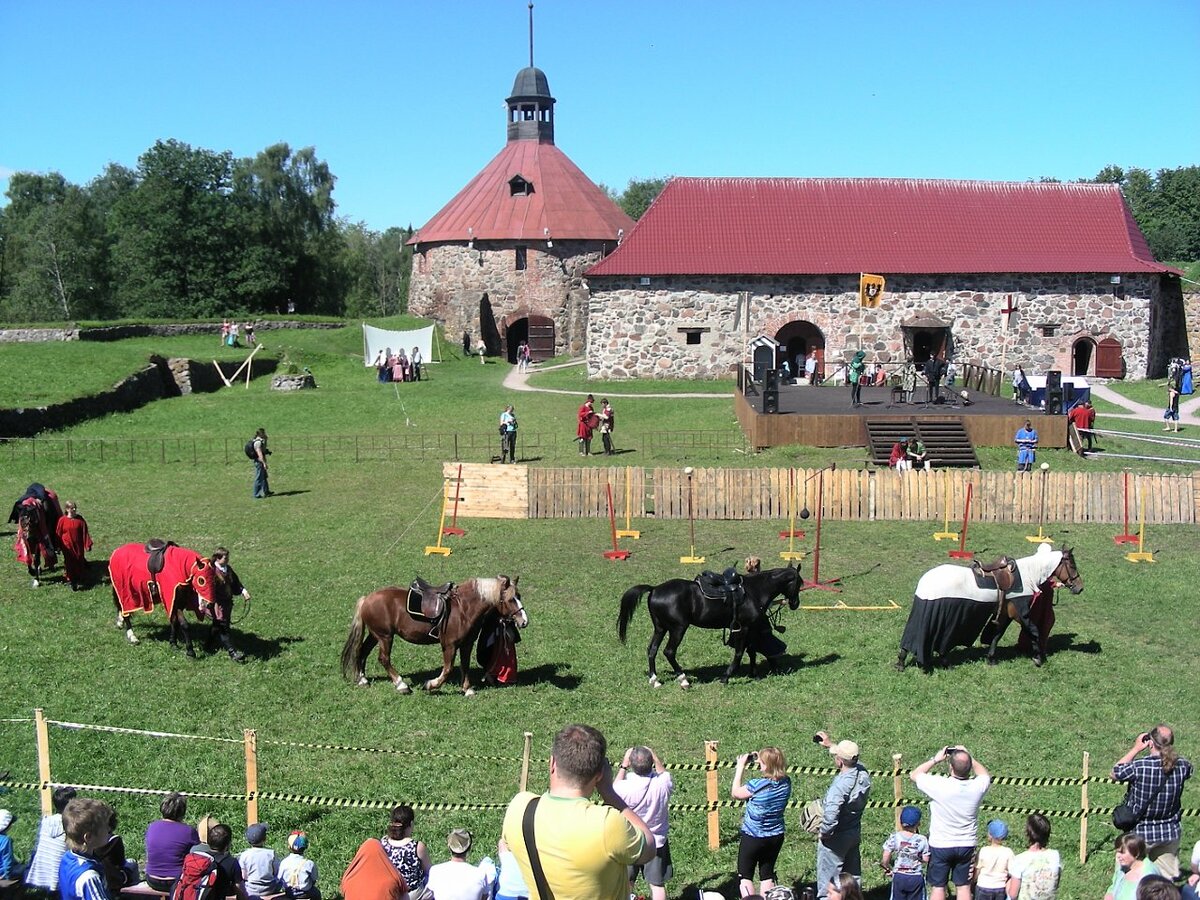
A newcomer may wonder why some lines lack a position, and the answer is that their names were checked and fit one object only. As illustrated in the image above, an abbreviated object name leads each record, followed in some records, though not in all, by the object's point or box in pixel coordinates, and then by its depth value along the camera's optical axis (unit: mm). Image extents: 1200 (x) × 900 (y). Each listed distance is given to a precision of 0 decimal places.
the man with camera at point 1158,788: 8391
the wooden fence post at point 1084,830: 9234
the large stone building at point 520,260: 50719
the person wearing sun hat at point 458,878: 6867
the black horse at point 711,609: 13125
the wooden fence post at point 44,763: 8812
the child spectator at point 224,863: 6895
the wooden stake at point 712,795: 9211
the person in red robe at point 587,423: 27844
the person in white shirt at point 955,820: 7984
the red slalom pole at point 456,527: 21033
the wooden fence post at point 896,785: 8950
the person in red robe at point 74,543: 16422
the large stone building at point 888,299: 40906
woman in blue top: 7762
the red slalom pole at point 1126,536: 20461
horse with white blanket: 13430
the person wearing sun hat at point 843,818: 7855
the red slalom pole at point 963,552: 19484
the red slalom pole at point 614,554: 19203
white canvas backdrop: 43281
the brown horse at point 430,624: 12367
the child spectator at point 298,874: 7402
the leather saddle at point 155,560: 13703
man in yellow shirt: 4586
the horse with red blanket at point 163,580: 13562
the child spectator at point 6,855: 7066
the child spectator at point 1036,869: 7402
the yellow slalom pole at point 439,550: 19359
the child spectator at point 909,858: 7738
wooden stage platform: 28562
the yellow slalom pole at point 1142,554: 19141
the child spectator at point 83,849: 6344
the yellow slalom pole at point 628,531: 20859
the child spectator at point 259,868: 7309
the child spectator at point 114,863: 6840
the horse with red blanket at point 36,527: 16453
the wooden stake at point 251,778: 9008
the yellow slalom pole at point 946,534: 20688
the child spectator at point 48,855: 7258
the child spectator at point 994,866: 7609
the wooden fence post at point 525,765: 9281
